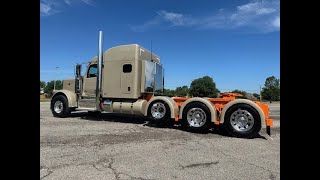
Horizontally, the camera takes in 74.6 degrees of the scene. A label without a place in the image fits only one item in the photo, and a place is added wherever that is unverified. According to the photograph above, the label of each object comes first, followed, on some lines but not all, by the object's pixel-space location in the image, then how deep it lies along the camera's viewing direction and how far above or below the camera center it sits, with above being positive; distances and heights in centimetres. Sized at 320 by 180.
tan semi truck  657 -24
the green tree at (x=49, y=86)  7360 +244
